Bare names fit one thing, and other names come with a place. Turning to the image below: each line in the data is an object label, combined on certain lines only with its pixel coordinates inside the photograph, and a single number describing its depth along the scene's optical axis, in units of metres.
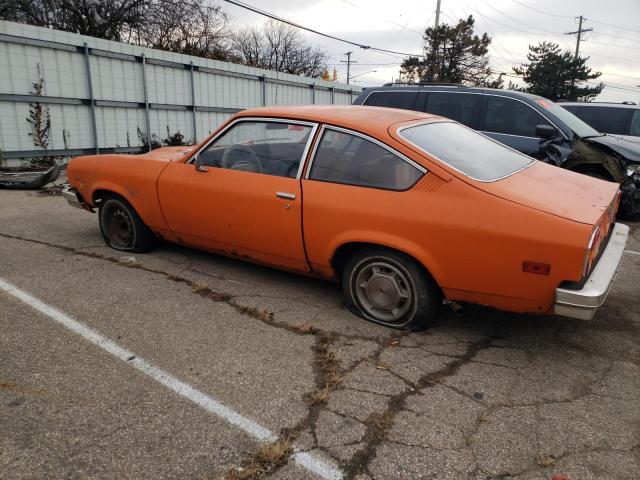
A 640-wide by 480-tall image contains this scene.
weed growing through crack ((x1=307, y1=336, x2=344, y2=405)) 2.54
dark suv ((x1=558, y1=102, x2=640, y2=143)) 9.66
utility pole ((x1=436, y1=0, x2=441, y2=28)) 31.40
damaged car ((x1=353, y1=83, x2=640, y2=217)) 6.73
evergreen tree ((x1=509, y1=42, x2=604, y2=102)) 42.12
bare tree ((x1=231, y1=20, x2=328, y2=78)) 40.81
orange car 2.80
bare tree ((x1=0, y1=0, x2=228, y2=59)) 20.81
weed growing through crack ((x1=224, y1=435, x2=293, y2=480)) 2.00
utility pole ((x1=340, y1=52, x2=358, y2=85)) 57.47
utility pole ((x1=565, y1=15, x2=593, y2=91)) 50.25
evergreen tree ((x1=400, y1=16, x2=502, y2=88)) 42.78
